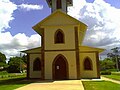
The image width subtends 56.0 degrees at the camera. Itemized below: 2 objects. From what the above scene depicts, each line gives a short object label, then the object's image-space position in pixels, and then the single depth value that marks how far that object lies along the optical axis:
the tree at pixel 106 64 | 43.84
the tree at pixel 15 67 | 37.66
